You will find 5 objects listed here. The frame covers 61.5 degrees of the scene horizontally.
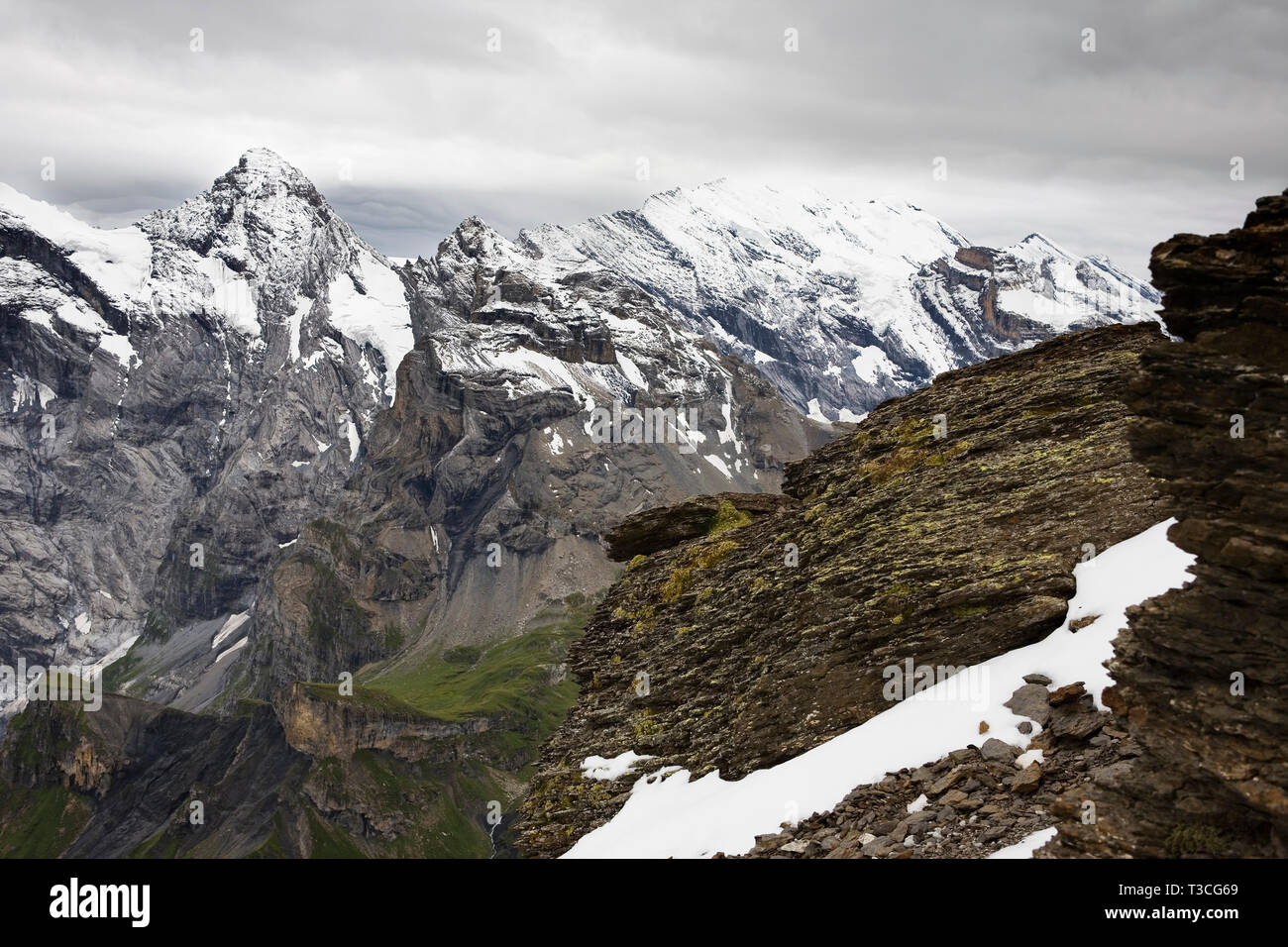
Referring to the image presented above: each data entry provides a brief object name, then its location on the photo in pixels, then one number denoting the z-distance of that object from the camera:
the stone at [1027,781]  20.48
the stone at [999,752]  21.78
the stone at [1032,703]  22.47
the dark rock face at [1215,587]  17.78
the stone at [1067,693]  22.20
